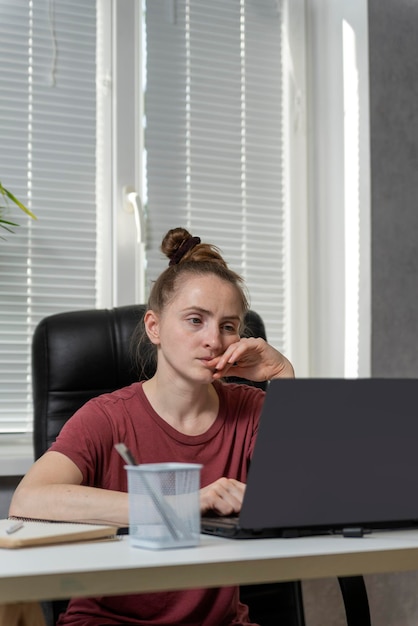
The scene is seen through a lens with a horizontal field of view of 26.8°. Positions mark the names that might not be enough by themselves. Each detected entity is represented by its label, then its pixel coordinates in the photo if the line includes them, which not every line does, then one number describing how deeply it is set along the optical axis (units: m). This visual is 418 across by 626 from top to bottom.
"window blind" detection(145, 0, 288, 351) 2.71
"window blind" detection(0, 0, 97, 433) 2.47
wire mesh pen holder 1.01
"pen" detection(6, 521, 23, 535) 1.06
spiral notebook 1.01
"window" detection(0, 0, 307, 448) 2.51
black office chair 1.86
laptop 1.03
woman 1.42
